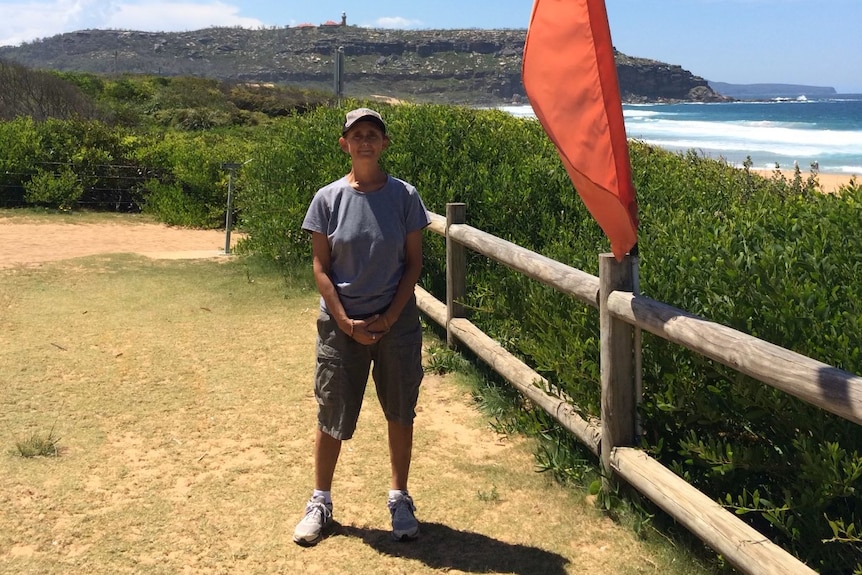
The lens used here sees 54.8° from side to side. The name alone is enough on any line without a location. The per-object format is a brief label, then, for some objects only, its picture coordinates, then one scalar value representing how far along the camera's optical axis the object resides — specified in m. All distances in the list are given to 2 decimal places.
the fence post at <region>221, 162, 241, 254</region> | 10.25
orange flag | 2.76
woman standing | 3.29
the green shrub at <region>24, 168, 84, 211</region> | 15.27
